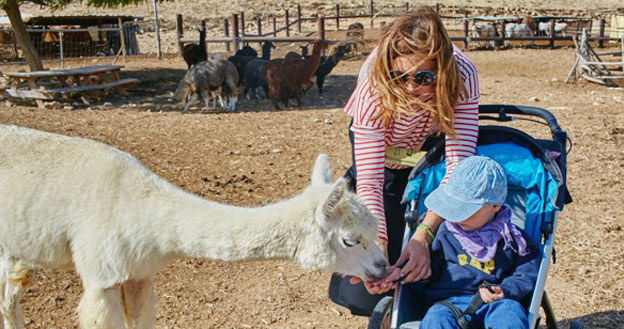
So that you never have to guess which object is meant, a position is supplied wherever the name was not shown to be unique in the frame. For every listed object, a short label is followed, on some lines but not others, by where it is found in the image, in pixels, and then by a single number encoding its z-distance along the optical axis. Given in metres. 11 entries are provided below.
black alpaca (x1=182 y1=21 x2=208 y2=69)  16.08
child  2.60
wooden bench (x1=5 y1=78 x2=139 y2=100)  11.98
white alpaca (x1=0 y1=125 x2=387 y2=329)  2.66
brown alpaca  12.29
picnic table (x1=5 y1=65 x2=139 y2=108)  12.12
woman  2.67
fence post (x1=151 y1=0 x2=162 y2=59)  21.69
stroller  2.79
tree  12.64
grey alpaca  12.20
